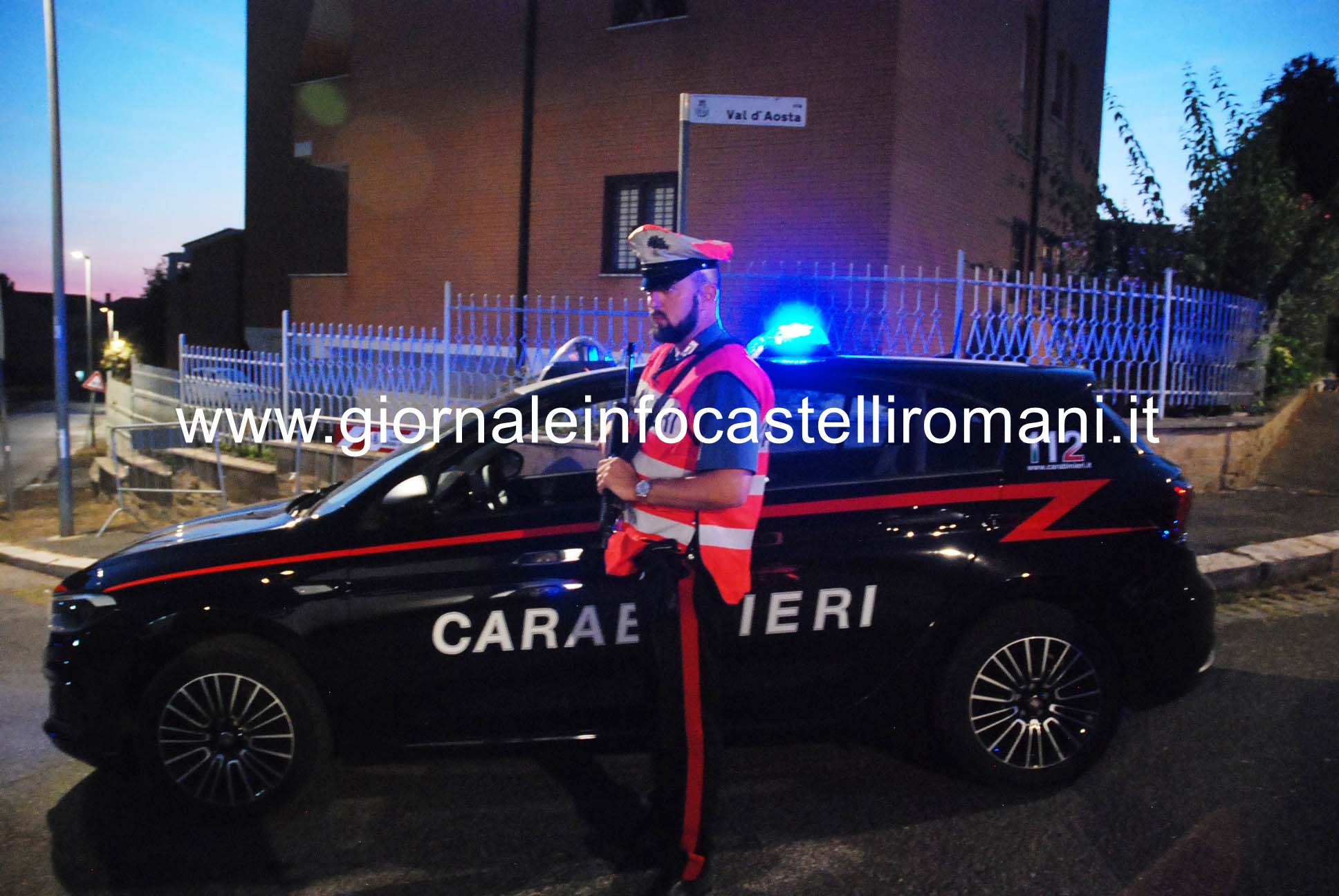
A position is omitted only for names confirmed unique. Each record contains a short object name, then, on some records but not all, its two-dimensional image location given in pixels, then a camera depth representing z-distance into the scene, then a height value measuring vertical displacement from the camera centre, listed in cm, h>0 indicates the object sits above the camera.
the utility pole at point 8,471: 1239 -196
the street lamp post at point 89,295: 4747 +122
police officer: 278 -46
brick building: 1162 +284
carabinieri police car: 334 -90
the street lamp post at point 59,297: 1021 +22
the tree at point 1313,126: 2314 +562
